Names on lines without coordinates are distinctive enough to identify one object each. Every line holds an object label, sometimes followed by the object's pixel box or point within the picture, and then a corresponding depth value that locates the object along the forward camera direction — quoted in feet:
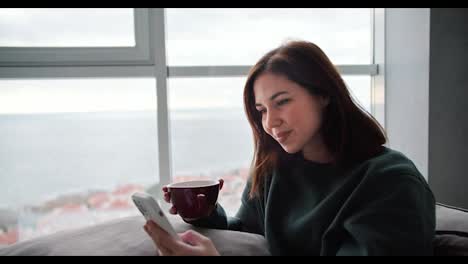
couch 2.47
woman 2.20
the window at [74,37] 4.55
